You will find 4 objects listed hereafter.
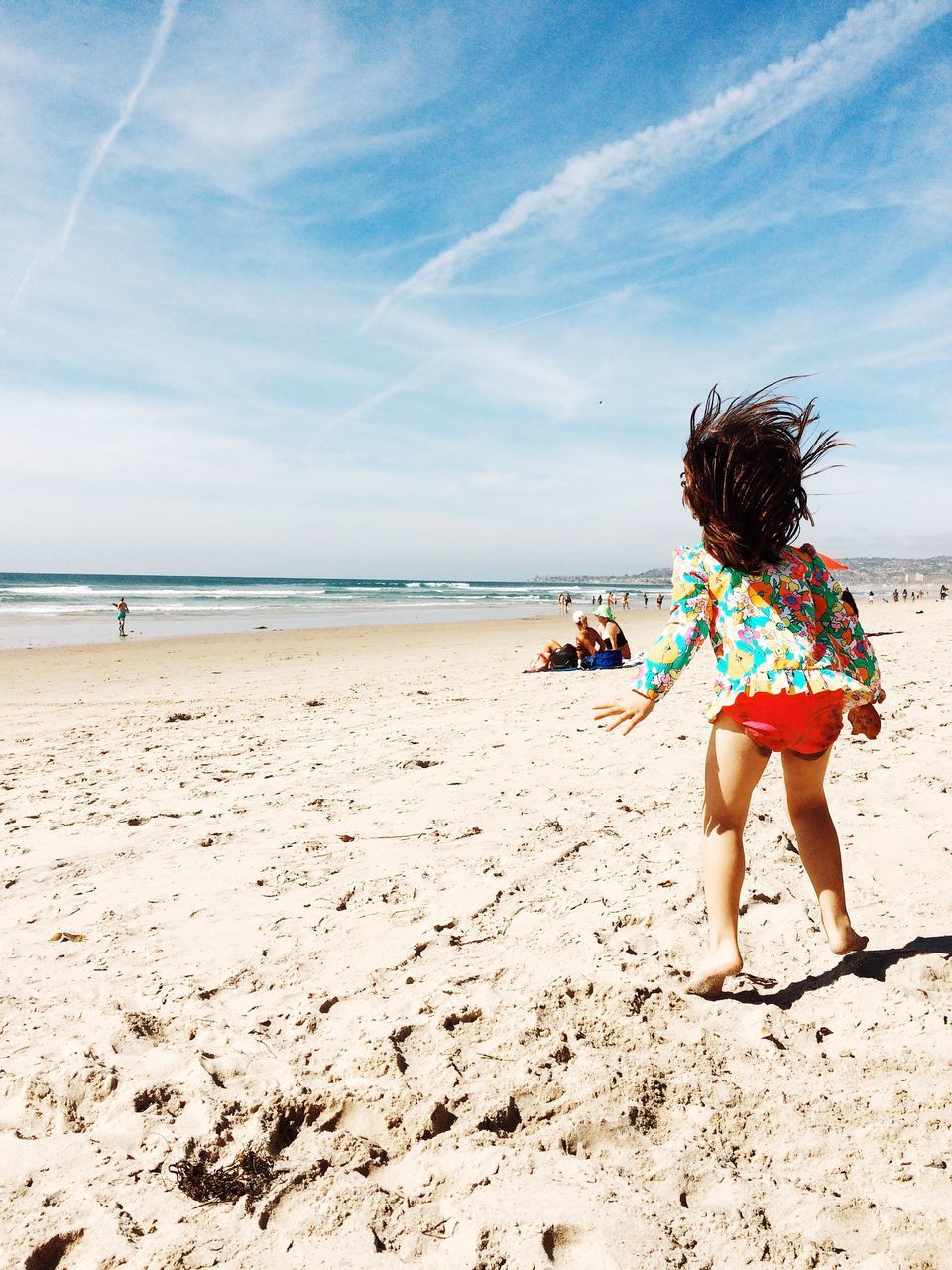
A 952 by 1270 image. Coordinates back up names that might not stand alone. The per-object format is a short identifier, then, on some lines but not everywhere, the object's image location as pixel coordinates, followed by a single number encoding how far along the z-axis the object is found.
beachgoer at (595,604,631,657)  12.67
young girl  2.43
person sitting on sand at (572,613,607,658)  12.31
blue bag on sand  12.20
